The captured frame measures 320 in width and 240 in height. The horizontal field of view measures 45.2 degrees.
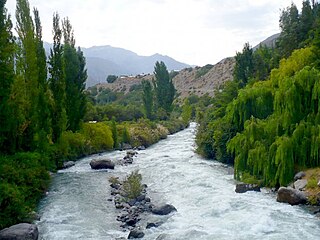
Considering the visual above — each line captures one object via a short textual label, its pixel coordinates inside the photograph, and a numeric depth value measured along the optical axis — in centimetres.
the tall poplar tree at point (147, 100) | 6094
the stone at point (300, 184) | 1775
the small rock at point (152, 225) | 1522
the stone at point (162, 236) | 1361
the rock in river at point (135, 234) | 1412
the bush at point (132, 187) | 1996
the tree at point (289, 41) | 4016
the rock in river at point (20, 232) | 1318
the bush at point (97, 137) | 3637
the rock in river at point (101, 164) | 2861
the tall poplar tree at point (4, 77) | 1772
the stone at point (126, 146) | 4038
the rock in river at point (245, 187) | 1967
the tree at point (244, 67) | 4156
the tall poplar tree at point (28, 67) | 2266
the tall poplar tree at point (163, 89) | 6694
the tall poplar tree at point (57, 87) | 3136
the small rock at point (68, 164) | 2951
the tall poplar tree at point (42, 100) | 2411
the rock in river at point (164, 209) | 1694
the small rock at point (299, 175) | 1849
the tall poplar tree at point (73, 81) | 3616
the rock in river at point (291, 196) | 1702
